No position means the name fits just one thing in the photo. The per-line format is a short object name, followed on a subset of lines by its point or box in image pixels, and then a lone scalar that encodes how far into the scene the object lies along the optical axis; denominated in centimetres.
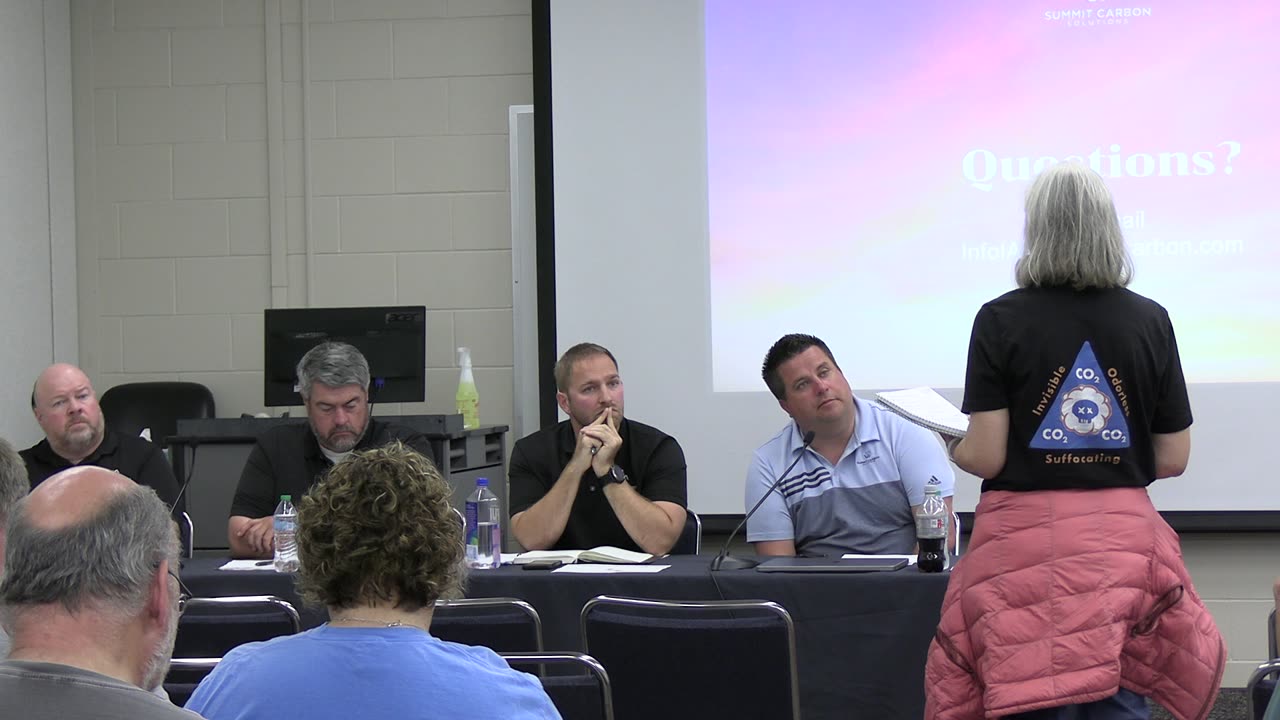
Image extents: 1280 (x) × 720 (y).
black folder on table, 538
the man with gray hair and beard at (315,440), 704
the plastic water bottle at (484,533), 609
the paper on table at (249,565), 610
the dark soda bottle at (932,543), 530
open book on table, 598
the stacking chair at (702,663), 451
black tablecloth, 522
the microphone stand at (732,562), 568
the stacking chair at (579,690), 371
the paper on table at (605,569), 570
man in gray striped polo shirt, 635
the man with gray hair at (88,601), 217
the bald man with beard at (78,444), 724
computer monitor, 859
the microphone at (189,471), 686
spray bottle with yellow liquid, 916
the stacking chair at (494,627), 475
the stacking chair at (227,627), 491
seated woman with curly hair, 281
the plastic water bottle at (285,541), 611
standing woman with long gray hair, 408
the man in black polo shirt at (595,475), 666
